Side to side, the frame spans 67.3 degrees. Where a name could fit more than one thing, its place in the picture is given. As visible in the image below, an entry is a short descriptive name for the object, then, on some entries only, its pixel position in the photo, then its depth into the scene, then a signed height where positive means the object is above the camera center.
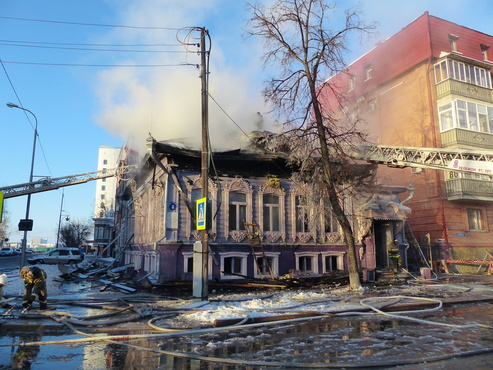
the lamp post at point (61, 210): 60.27 +5.62
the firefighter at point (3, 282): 9.55 -0.94
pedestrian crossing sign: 10.68 +0.87
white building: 116.62 +24.94
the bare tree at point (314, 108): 13.66 +5.16
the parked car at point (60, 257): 37.00 -1.16
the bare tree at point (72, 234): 64.94 +2.00
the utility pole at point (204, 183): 10.77 +1.79
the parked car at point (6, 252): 56.46 -0.96
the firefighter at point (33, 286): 9.45 -1.03
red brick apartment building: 24.23 +8.57
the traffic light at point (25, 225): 23.22 +1.30
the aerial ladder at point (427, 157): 15.35 +3.62
